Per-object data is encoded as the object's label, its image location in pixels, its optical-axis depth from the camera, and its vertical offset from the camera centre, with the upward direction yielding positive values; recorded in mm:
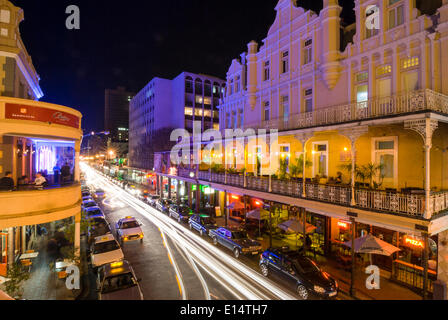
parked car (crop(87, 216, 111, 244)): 18262 -5343
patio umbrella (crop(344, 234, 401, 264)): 11438 -4174
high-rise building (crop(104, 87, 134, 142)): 190625 +22431
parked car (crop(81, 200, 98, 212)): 26117 -4843
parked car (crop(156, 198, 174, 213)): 29258 -5442
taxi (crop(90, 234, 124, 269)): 13762 -5452
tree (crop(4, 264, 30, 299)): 9125 -4504
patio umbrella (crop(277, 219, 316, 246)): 15539 -4338
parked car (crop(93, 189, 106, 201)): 38659 -5577
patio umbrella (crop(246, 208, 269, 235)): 19938 -4524
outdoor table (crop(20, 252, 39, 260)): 14000 -5508
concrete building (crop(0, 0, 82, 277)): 11062 +1342
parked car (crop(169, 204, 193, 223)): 25203 -5623
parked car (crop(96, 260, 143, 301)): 10031 -5358
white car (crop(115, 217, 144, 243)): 18812 -5568
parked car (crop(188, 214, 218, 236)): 20631 -5576
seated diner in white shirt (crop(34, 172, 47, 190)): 12773 -1076
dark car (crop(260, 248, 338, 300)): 11031 -5646
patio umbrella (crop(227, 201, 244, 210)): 21836 -4123
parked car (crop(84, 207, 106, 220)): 22731 -4993
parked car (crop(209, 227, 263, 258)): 16219 -5684
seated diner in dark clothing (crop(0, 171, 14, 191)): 11312 -1065
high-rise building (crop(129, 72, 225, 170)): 57750 +13276
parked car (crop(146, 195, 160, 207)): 33000 -5408
